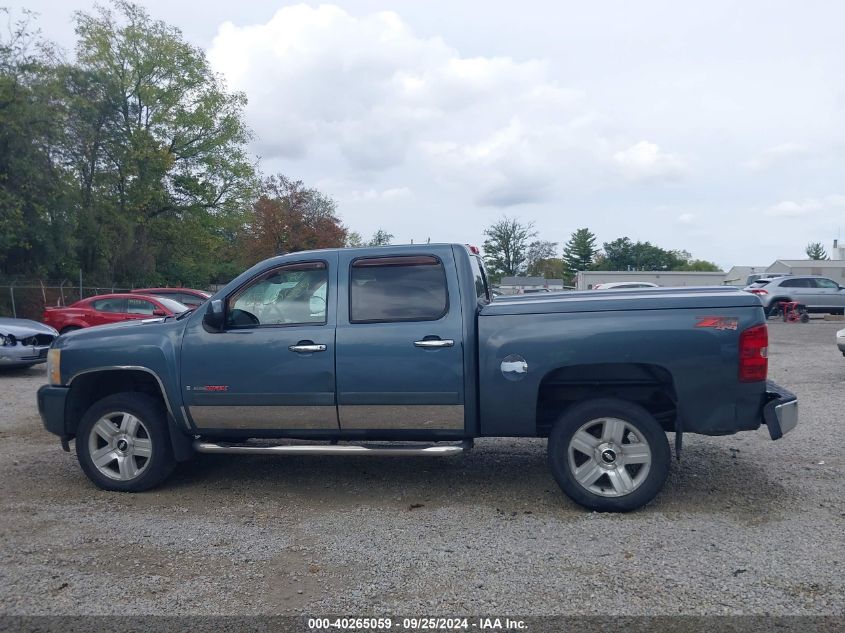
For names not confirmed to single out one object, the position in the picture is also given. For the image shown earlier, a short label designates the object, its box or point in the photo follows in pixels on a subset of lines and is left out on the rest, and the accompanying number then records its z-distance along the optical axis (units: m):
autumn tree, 51.28
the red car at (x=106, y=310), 16.47
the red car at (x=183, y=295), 18.98
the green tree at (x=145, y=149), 32.66
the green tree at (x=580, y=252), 107.88
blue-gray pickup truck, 5.12
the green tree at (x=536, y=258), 96.38
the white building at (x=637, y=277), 65.81
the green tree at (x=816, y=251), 120.39
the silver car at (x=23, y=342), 12.81
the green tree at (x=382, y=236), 59.39
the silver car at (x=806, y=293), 29.09
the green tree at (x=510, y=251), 96.00
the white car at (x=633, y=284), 22.06
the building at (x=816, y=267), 69.46
